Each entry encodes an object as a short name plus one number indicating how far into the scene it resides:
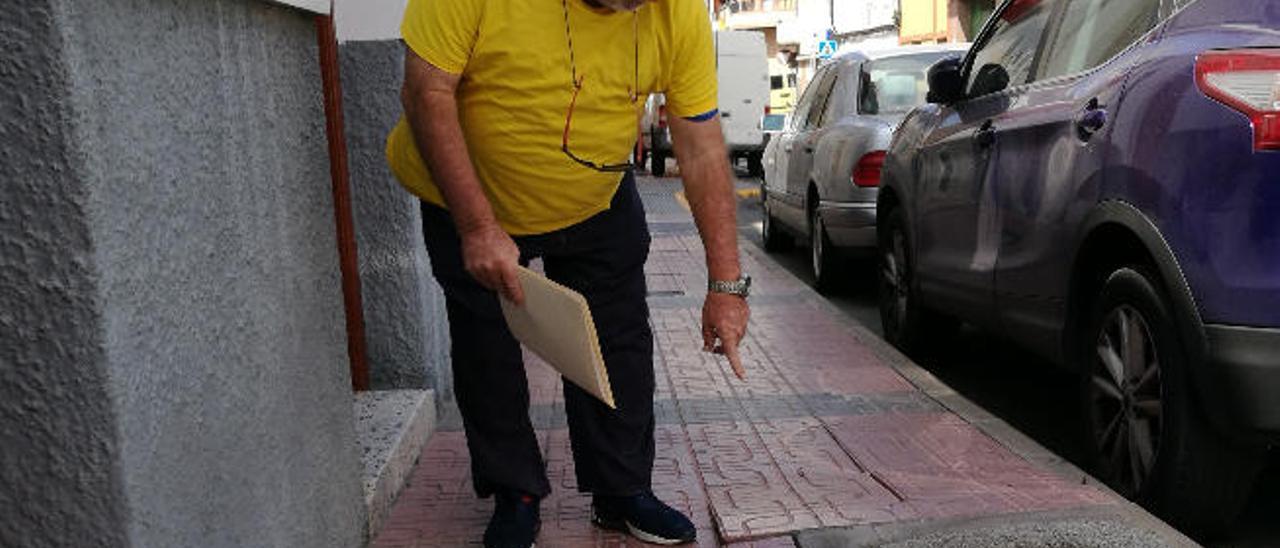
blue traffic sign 31.39
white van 24.06
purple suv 3.08
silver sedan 7.50
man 2.65
